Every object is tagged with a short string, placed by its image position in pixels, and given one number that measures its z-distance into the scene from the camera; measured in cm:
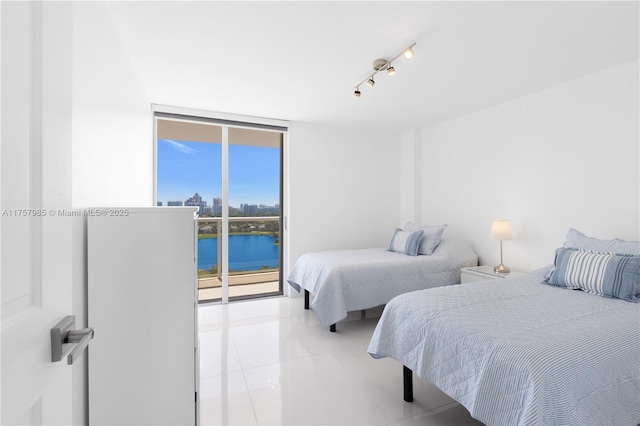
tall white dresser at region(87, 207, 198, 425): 152
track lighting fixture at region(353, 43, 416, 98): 241
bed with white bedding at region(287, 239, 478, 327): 321
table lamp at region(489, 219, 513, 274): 342
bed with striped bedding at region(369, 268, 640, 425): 129
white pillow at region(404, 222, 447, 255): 396
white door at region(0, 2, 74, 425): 55
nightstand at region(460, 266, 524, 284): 334
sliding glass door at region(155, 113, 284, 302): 430
